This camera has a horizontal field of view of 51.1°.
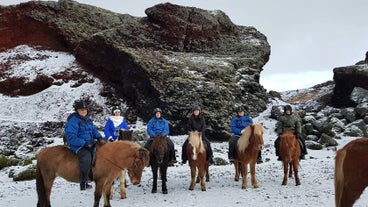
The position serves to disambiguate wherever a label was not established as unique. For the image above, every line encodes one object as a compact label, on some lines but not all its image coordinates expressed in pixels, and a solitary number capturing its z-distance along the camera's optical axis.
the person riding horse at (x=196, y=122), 12.47
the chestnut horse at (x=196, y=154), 11.45
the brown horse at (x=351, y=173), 6.79
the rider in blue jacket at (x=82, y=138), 8.58
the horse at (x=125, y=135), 11.98
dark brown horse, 11.02
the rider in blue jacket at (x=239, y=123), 12.96
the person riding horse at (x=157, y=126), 11.92
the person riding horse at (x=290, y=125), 12.23
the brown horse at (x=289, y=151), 11.59
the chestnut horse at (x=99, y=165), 8.27
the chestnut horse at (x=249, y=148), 11.27
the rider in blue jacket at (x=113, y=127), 12.12
